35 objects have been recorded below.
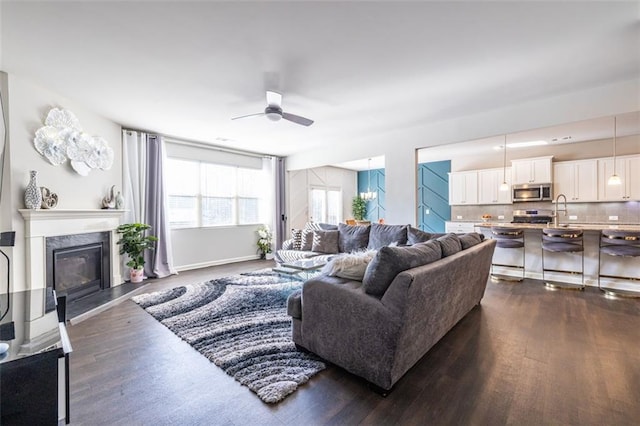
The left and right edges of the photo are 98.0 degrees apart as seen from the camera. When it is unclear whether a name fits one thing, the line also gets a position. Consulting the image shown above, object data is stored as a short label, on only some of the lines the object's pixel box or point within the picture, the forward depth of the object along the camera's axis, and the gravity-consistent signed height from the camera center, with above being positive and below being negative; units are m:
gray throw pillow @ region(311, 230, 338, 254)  5.04 -0.58
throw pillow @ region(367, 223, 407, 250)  4.31 -0.40
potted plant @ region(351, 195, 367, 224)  9.75 +0.07
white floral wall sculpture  3.34 +0.90
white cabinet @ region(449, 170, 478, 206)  7.09 +0.57
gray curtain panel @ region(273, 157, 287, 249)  7.07 +0.19
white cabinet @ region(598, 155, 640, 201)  5.37 +0.58
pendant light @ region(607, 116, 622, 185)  4.20 +0.43
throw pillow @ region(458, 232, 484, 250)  2.83 -0.33
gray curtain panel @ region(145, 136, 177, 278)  5.02 +0.02
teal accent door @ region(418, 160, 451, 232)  7.90 +0.42
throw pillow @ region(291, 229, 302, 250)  5.41 -0.58
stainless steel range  6.03 -0.16
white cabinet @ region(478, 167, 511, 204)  6.65 +0.57
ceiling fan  3.30 +1.24
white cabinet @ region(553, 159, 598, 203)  5.70 +0.61
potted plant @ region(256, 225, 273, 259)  6.80 -0.73
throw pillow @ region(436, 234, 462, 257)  2.39 -0.32
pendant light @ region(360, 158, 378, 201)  9.20 +0.53
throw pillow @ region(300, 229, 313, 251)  5.27 -0.58
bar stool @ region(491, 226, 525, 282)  4.50 -0.48
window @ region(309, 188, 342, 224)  8.96 +0.17
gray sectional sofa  1.75 -0.72
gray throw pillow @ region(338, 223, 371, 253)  4.84 -0.50
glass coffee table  3.71 -0.79
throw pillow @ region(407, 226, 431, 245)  3.90 -0.38
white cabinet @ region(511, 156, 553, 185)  6.09 +0.87
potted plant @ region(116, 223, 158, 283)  4.45 -0.53
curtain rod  5.36 +1.39
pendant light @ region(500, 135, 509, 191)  6.58 +0.93
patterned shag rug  2.02 -1.17
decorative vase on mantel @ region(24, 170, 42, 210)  3.11 +0.21
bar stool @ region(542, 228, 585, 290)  4.03 -0.50
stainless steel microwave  6.11 +0.38
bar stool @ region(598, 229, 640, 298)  3.61 -0.51
